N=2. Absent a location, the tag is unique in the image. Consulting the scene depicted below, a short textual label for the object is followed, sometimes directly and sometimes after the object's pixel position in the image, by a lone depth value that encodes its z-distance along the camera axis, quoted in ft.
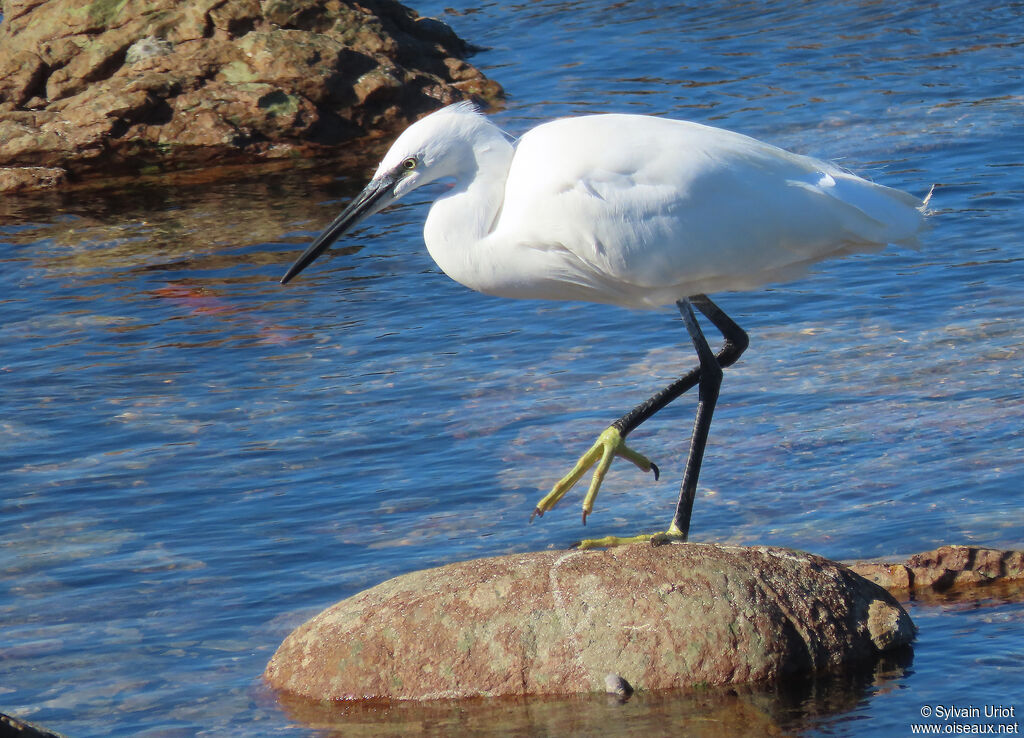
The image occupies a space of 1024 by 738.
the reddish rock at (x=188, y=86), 86.38
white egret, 35.86
